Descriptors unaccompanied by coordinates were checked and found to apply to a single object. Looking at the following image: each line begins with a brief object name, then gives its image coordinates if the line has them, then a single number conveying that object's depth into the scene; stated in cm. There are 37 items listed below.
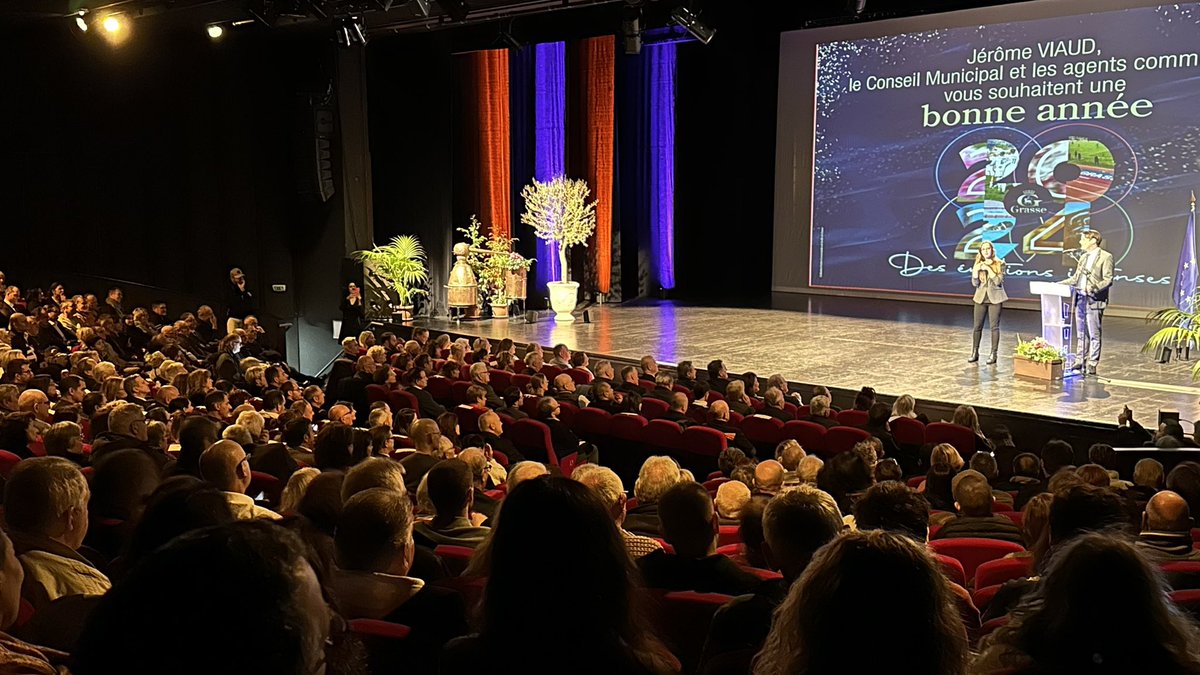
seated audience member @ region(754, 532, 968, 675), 142
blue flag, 1024
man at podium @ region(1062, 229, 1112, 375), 879
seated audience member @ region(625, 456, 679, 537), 391
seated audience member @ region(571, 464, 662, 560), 333
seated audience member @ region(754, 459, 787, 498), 421
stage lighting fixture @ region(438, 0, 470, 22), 1037
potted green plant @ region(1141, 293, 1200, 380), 861
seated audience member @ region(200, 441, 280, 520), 348
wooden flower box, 839
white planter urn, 1342
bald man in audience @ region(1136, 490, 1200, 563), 334
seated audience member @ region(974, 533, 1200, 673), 157
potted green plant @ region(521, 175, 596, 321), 1387
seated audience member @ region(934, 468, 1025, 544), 355
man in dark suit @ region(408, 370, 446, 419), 685
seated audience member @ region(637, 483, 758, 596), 263
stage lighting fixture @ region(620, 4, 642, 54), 1099
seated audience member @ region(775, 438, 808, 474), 469
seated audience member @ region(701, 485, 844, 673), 211
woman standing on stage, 941
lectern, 902
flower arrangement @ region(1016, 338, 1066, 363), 841
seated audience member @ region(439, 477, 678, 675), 160
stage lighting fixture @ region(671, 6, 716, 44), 999
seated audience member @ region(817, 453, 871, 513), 402
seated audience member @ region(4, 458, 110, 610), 242
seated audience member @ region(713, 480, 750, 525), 378
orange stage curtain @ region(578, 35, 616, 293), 1551
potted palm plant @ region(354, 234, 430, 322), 1304
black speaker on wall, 1262
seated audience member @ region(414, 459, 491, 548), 312
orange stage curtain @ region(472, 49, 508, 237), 1496
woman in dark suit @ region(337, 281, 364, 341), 1297
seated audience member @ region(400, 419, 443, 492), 421
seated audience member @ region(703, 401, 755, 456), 621
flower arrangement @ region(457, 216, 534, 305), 1358
